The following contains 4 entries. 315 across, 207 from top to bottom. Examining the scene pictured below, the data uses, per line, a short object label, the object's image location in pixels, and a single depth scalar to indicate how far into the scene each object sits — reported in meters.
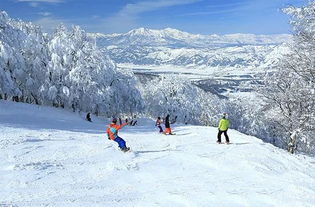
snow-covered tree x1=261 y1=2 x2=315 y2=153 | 17.47
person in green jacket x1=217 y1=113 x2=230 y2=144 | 22.08
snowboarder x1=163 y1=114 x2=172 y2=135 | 28.09
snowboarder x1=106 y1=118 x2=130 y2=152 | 17.88
